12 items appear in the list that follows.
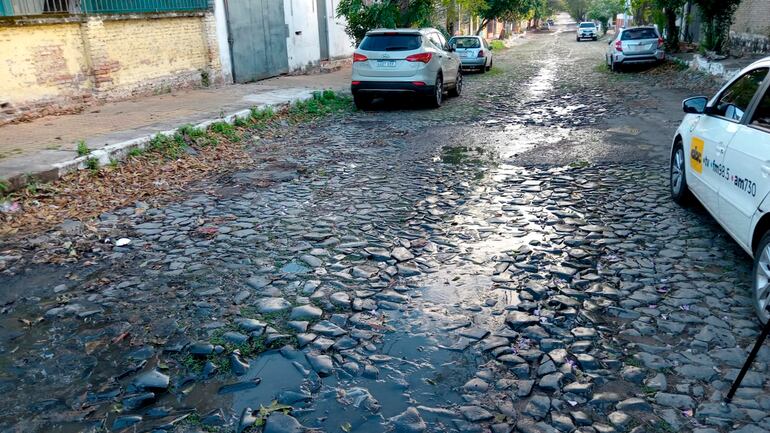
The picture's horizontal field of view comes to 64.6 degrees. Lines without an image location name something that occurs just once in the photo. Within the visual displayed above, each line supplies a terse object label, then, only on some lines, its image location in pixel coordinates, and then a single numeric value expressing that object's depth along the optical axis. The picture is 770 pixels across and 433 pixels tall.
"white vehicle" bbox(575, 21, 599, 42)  55.25
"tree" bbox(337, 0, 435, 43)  20.02
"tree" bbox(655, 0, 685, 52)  23.70
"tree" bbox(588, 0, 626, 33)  70.61
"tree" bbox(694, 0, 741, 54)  19.91
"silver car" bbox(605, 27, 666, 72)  21.58
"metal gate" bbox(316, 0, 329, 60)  23.02
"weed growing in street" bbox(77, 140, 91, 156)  8.27
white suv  13.48
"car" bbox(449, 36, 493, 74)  23.50
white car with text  4.17
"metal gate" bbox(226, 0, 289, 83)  16.83
